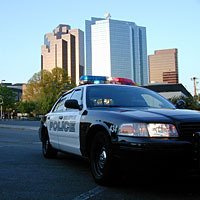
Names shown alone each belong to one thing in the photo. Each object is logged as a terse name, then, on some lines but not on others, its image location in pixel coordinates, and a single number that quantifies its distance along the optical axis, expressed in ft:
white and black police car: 15.99
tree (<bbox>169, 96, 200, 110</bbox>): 97.39
